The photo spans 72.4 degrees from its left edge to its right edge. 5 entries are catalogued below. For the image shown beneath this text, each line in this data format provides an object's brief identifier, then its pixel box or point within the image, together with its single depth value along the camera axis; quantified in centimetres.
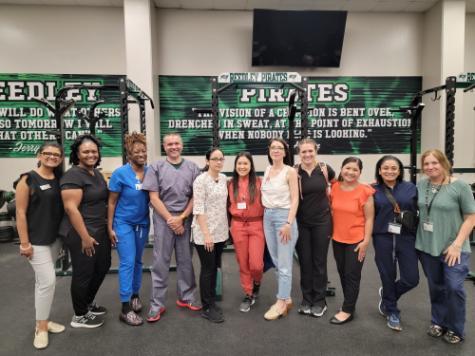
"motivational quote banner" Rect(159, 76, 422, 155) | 546
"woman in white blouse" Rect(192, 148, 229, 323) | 240
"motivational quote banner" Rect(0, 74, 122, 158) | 517
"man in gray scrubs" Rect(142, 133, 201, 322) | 245
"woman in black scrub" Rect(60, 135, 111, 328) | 220
